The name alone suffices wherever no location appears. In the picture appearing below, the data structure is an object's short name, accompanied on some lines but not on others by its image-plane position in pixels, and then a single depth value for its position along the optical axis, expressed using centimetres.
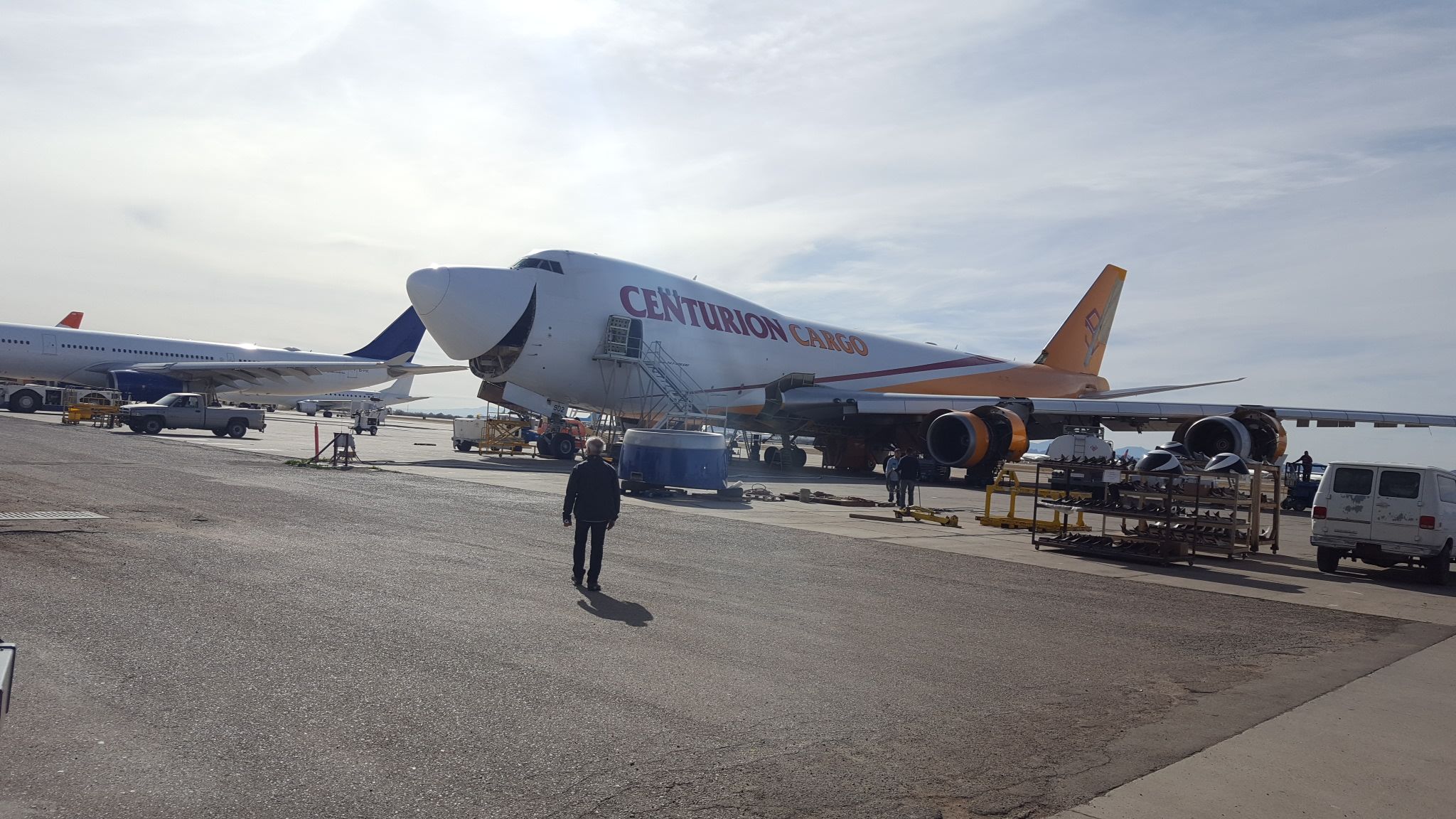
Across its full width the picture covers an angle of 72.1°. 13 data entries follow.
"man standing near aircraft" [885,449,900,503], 1894
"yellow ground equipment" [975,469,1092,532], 1599
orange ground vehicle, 2880
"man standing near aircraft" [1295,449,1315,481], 3338
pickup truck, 3506
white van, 1283
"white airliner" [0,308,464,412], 4619
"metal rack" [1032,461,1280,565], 1369
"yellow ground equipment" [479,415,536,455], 3094
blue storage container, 1927
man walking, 892
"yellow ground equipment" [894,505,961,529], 1672
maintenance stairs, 2534
